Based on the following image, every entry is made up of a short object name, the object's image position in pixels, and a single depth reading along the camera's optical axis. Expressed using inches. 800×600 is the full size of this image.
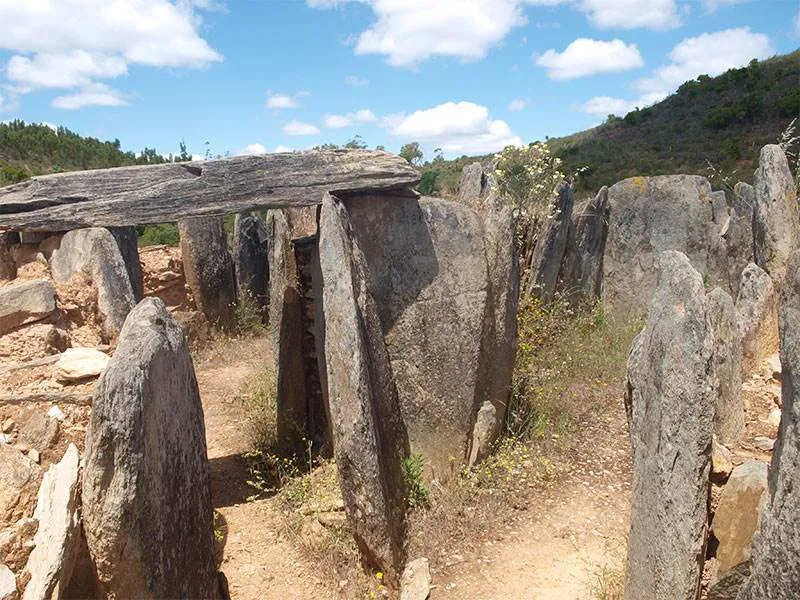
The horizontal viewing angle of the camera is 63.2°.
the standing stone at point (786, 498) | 75.6
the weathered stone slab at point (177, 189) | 169.5
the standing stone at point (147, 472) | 104.7
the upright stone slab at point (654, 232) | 338.3
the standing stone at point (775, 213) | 220.5
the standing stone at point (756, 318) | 199.6
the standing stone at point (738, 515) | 104.9
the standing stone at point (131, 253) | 270.5
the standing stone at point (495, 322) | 190.5
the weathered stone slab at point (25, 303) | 182.4
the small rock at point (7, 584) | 96.3
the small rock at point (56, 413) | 134.0
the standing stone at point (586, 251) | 328.2
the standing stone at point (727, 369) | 162.2
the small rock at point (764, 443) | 151.3
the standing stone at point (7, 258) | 201.8
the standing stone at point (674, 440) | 100.0
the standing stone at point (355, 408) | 145.9
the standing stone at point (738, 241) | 325.4
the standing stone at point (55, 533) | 99.8
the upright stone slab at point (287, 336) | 208.5
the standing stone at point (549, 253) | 298.7
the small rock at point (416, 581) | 147.5
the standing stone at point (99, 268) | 201.8
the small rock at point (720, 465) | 125.1
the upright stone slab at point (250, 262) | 358.9
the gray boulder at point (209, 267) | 330.6
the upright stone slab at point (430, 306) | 179.9
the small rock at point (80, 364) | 147.4
